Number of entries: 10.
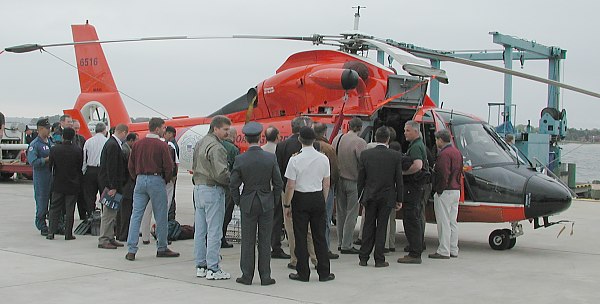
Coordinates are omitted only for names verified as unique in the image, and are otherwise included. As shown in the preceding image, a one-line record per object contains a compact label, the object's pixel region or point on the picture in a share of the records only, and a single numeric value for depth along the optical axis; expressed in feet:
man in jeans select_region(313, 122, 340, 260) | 28.78
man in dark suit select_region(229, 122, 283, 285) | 23.18
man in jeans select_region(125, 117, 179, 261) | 27.50
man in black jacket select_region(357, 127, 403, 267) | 27.12
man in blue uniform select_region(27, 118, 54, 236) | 33.71
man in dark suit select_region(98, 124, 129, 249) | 30.04
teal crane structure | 94.34
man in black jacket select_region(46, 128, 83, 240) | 32.09
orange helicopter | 31.01
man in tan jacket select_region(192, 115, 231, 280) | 24.03
